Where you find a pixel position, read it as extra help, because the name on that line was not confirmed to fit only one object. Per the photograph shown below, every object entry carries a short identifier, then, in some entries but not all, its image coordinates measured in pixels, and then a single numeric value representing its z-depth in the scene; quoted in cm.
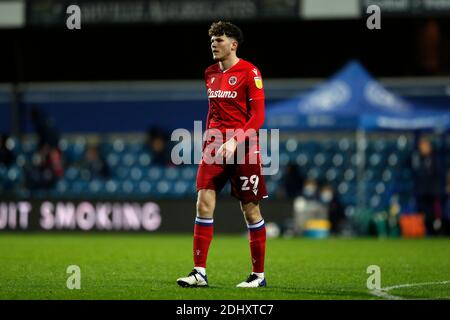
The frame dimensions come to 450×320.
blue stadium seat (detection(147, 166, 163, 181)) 2155
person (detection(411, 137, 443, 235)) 1866
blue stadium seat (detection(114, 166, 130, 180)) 2202
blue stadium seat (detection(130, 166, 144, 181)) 2177
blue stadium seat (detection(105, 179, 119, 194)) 2134
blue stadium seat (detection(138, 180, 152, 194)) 2147
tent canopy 1786
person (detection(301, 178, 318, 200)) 1914
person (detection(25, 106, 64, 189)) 2081
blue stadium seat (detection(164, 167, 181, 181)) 2142
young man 830
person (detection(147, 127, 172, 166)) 2119
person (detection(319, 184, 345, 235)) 1895
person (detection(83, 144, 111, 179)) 2127
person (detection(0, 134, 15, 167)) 2133
